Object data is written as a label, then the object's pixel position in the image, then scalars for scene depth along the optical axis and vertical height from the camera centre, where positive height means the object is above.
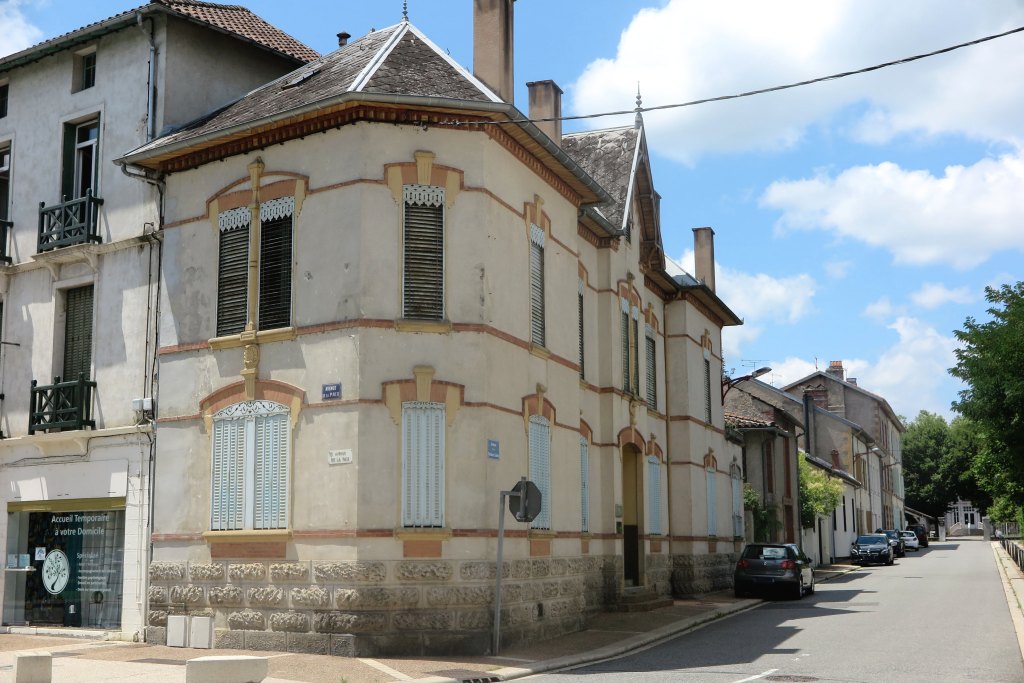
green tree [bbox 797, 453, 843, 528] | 47.53 -0.01
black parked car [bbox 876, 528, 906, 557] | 59.88 -2.82
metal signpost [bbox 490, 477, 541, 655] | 15.53 -0.17
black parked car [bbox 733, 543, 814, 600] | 29.02 -2.08
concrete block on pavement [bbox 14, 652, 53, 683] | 12.20 -1.96
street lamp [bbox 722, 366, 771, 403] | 35.50 +3.95
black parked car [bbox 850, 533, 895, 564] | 52.06 -2.80
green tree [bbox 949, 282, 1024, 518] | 24.22 +2.68
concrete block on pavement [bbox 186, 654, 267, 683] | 11.45 -1.88
